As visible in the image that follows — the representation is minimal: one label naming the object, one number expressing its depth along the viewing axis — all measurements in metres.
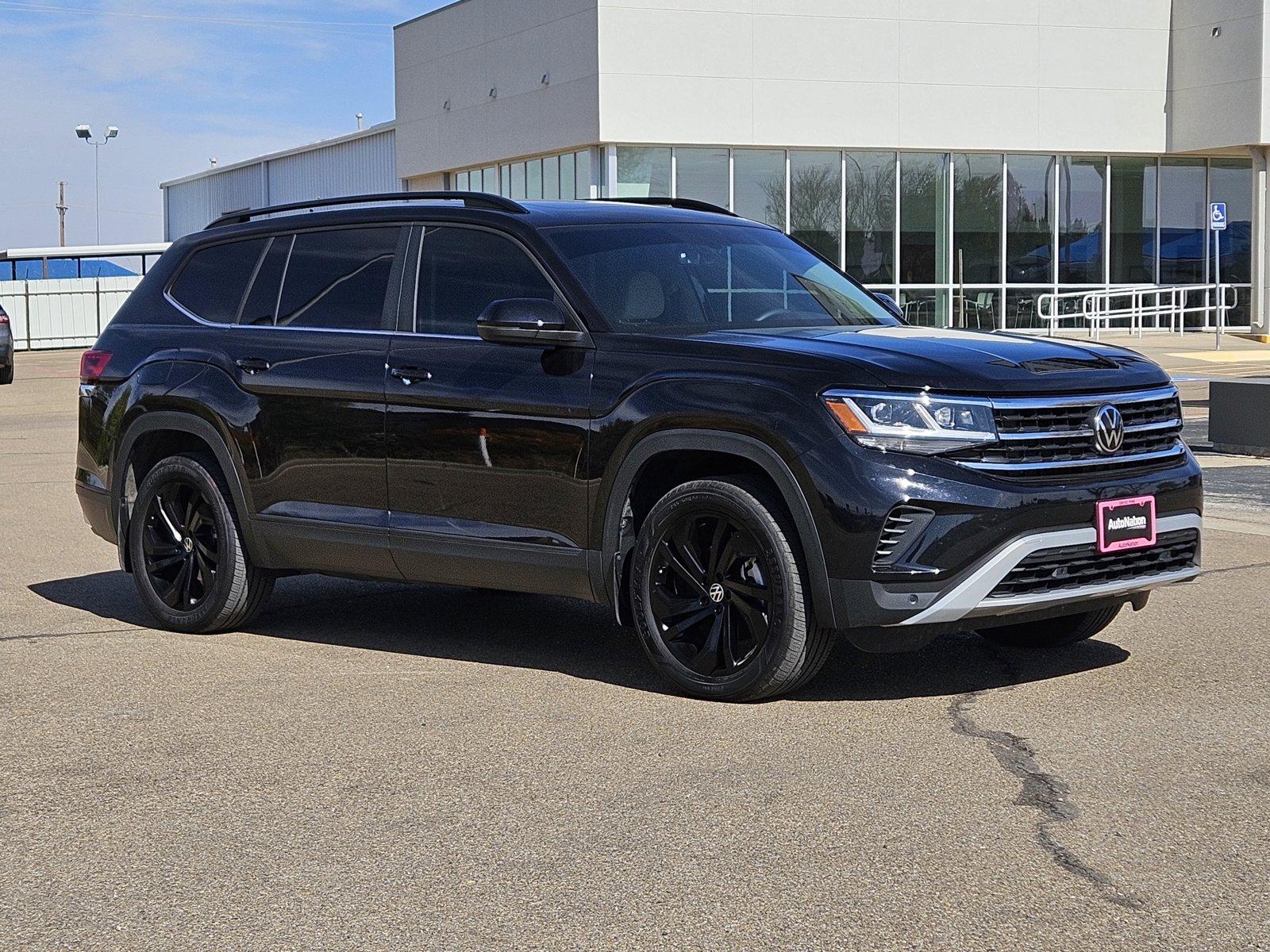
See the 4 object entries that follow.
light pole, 72.56
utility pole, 116.12
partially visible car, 30.55
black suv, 5.65
